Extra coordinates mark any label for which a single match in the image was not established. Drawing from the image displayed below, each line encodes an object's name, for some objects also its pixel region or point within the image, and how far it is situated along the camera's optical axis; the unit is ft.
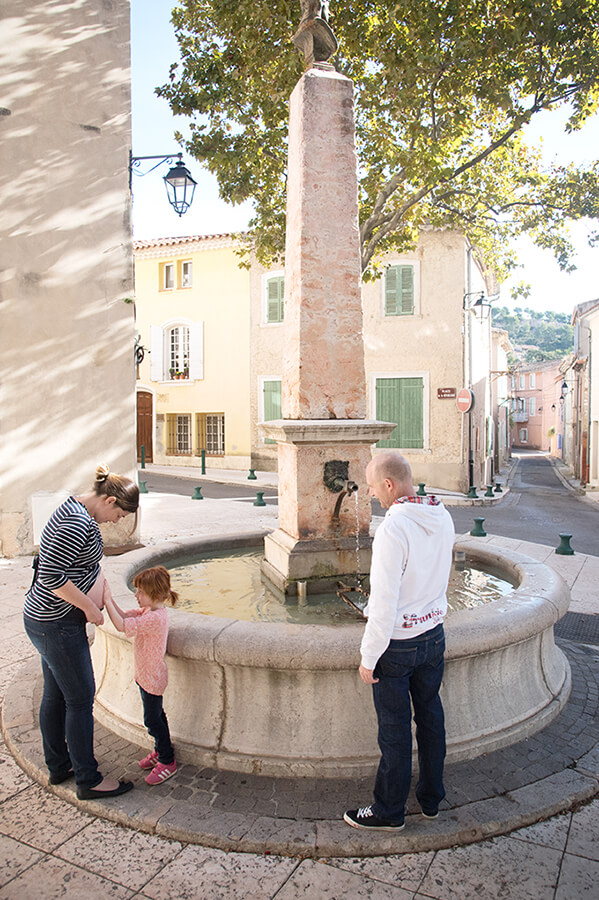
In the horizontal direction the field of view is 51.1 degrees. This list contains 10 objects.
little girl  9.86
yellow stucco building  69.77
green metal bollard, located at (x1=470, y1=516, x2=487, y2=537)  31.06
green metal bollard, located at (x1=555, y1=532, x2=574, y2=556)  28.53
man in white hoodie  8.16
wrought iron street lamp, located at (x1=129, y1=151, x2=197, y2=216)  28.02
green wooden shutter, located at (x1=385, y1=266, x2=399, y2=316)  58.80
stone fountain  10.07
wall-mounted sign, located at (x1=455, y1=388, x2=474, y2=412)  52.75
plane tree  31.42
